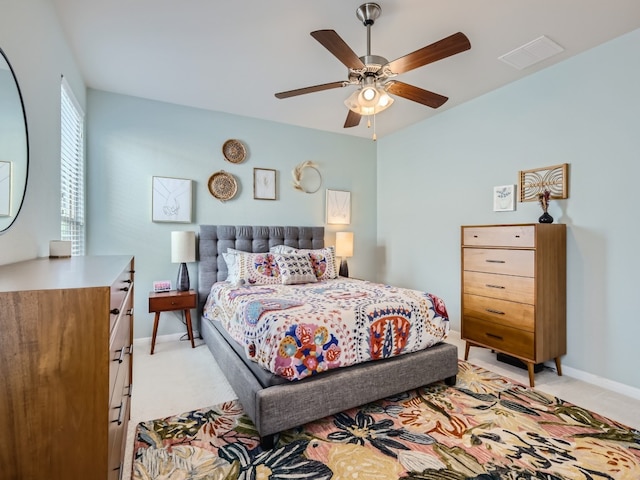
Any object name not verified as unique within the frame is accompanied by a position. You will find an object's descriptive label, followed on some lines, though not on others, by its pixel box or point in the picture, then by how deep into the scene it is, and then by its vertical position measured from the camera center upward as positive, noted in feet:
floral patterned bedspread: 6.42 -1.97
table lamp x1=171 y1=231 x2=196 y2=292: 11.56 -0.45
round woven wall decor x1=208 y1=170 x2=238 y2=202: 12.93 +2.23
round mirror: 4.48 +1.41
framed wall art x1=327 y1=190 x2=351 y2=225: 15.49 +1.58
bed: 6.09 -3.17
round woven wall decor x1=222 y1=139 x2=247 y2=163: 13.12 +3.70
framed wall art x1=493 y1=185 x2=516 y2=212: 10.66 +1.39
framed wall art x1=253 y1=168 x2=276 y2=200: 13.80 +2.45
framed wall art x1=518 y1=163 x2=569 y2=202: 9.32 +1.75
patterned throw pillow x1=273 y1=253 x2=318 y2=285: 11.21 -1.06
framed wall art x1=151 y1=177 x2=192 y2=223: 11.98 +1.54
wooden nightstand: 10.76 -2.20
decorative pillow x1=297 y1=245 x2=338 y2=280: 12.25 -0.93
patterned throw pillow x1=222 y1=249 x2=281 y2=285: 11.23 -1.09
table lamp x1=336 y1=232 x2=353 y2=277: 14.73 -0.28
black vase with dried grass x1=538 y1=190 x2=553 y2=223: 9.34 +0.99
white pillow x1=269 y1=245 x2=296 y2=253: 12.77 -0.40
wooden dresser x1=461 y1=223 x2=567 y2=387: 8.63 -1.52
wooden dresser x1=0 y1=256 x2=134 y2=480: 2.52 -1.15
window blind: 8.58 +2.09
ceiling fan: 6.26 +3.82
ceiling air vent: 8.34 +5.13
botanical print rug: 5.49 -4.00
